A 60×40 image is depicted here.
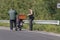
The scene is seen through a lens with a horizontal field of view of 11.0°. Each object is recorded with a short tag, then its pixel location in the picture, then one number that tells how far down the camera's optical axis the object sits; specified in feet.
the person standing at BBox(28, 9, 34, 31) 74.09
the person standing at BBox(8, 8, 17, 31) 74.28
